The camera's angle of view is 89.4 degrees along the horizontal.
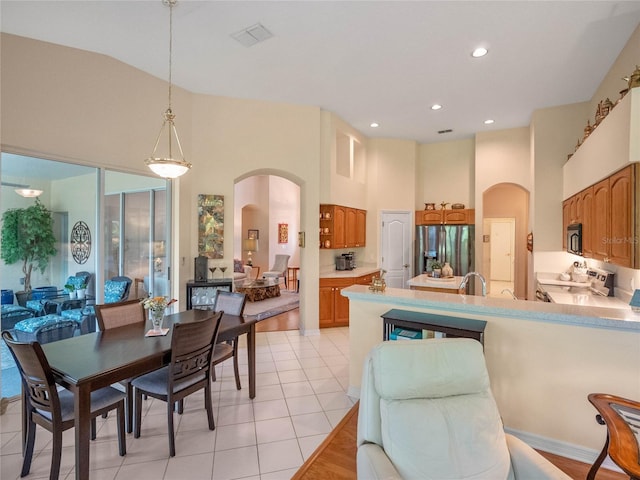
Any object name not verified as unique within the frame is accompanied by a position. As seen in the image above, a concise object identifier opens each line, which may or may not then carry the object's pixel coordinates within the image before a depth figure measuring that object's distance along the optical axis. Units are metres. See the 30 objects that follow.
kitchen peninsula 2.18
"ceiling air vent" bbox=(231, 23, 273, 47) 3.28
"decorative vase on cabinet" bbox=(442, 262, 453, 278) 5.17
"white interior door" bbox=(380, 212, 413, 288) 7.07
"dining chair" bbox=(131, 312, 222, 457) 2.37
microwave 3.97
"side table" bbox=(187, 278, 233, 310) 4.54
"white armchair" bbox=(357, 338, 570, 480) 1.50
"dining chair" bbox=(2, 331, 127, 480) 1.96
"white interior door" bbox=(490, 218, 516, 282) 9.55
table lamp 11.41
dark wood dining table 1.90
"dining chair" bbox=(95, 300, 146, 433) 2.88
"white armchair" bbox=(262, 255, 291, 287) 9.88
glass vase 2.73
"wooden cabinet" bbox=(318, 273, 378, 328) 5.46
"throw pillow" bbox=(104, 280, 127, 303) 4.02
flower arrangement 2.68
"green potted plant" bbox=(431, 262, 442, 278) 5.20
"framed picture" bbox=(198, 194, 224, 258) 4.77
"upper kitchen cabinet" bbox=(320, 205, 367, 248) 5.77
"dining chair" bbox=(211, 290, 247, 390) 3.17
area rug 6.62
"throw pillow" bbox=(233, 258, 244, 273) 9.69
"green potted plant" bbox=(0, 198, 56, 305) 3.12
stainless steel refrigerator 6.63
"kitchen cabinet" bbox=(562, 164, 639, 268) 2.54
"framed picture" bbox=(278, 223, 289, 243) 11.45
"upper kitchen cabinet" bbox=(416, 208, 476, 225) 6.81
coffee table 7.88
